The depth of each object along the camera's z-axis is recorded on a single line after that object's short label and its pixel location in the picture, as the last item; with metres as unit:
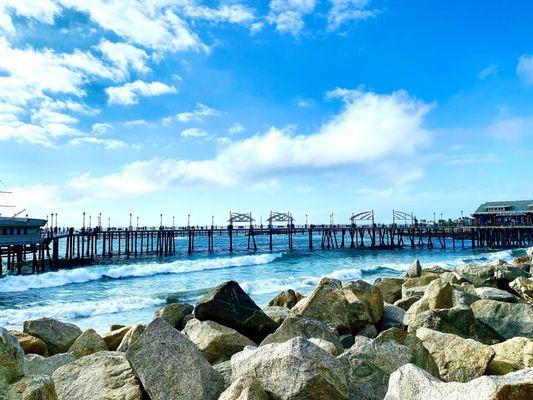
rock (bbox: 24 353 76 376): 5.92
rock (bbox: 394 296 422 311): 10.59
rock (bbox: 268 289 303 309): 11.49
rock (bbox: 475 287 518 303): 9.91
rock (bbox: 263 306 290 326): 8.39
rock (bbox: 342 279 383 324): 8.93
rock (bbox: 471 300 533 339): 7.48
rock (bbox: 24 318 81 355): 8.15
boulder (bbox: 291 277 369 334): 7.90
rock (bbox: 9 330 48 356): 7.62
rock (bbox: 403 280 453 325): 8.55
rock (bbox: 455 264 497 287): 13.90
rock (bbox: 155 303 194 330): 9.33
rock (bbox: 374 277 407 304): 13.17
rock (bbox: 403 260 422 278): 17.98
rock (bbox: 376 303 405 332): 8.94
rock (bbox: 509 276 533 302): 11.59
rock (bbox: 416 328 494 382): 5.11
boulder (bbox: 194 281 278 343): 7.31
